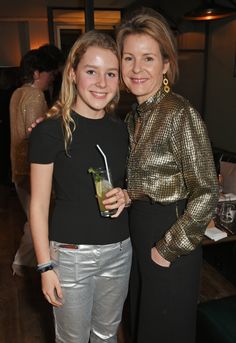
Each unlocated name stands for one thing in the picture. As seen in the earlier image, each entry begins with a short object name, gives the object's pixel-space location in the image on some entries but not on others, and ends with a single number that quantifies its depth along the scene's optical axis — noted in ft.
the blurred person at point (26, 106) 8.30
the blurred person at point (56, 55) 9.13
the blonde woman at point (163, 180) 4.23
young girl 4.17
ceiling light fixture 10.26
